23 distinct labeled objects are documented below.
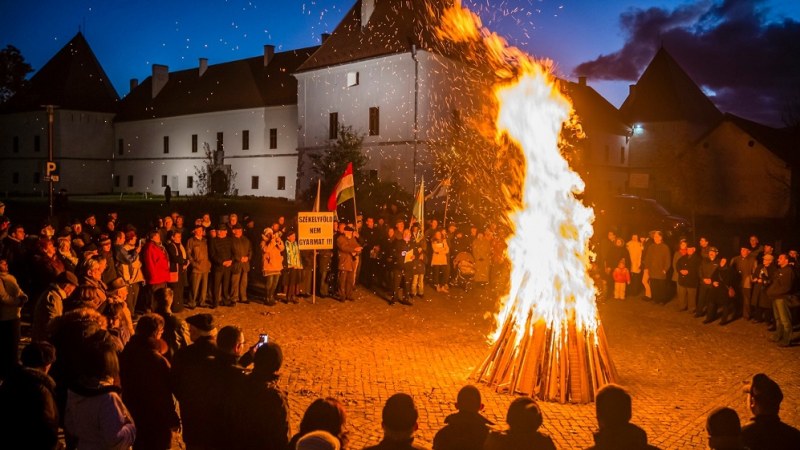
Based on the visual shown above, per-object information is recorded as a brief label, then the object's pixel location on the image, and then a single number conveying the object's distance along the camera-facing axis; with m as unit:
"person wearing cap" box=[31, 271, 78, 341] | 7.44
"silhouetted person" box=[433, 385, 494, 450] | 4.39
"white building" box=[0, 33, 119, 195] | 60.28
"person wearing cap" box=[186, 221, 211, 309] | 13.91
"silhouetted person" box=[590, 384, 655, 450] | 4.20
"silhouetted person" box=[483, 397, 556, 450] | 4.22
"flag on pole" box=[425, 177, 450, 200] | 21.60
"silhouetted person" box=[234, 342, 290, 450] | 4.48
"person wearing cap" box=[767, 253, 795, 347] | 12.23
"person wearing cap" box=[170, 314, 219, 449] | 4.82
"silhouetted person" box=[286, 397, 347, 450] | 3.89
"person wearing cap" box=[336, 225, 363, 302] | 15.80
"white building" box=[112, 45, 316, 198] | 48.50
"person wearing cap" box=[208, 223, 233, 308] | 14.25
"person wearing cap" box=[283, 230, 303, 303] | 15.36
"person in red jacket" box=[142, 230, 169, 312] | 12.51
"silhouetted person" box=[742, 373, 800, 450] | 4.34
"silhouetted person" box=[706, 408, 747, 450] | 4.07
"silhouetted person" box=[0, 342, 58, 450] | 4.27
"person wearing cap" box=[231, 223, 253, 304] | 14.52
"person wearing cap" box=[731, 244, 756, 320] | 14.05
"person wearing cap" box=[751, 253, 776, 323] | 12.99
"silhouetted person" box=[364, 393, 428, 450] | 3.86
